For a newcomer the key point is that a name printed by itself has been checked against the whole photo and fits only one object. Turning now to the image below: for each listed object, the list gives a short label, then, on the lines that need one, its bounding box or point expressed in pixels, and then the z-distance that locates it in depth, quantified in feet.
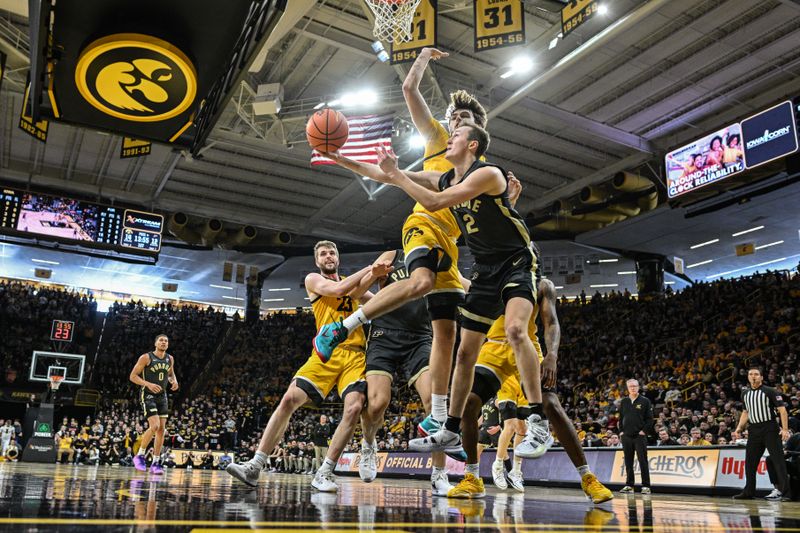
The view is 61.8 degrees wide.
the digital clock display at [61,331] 95.30
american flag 53.11
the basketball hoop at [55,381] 82.26
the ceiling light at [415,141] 62.90
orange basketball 17.80
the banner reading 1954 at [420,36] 37.86
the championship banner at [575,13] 34.45
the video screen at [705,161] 53.78
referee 29.01
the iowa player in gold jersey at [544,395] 15.24
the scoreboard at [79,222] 62.18
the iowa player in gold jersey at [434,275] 15.56
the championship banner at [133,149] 54.08
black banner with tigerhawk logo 21.15
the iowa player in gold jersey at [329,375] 18.62
